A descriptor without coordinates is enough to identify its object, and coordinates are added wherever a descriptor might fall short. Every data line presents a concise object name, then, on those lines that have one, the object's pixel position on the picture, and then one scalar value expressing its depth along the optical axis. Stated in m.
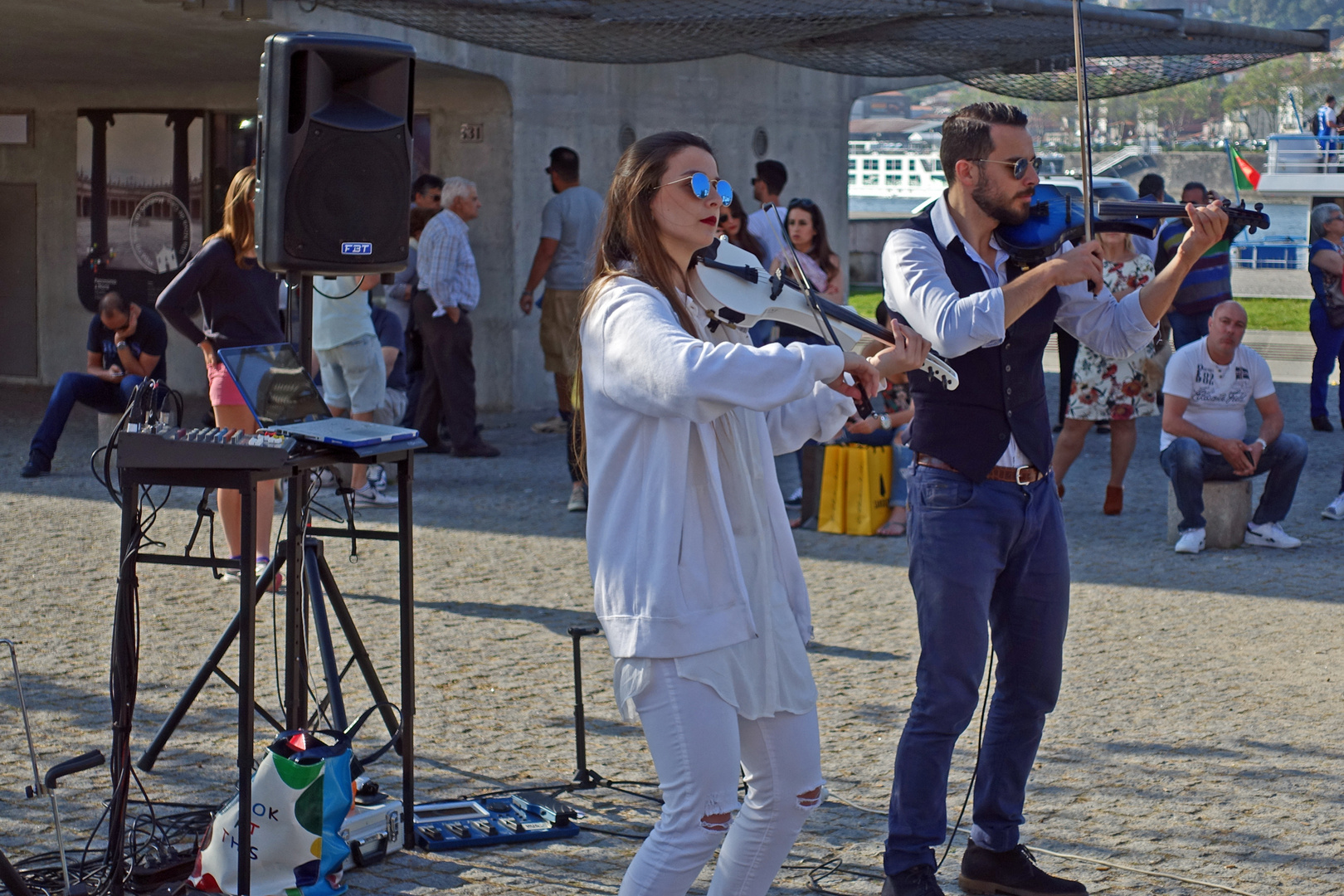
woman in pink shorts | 7.05
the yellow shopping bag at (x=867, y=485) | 8.98
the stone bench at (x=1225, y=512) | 8.62
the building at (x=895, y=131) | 107.06
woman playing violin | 2.80
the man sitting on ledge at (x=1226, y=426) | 8.67
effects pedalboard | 4.28
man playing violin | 3.71
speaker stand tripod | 4.29
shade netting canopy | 10.25
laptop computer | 4.21
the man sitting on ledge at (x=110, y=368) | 10.50
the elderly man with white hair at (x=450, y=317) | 10.95
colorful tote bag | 3.80
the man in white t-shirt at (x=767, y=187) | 10.20
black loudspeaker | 4.61
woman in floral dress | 9.49
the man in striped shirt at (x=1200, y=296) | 11.96
